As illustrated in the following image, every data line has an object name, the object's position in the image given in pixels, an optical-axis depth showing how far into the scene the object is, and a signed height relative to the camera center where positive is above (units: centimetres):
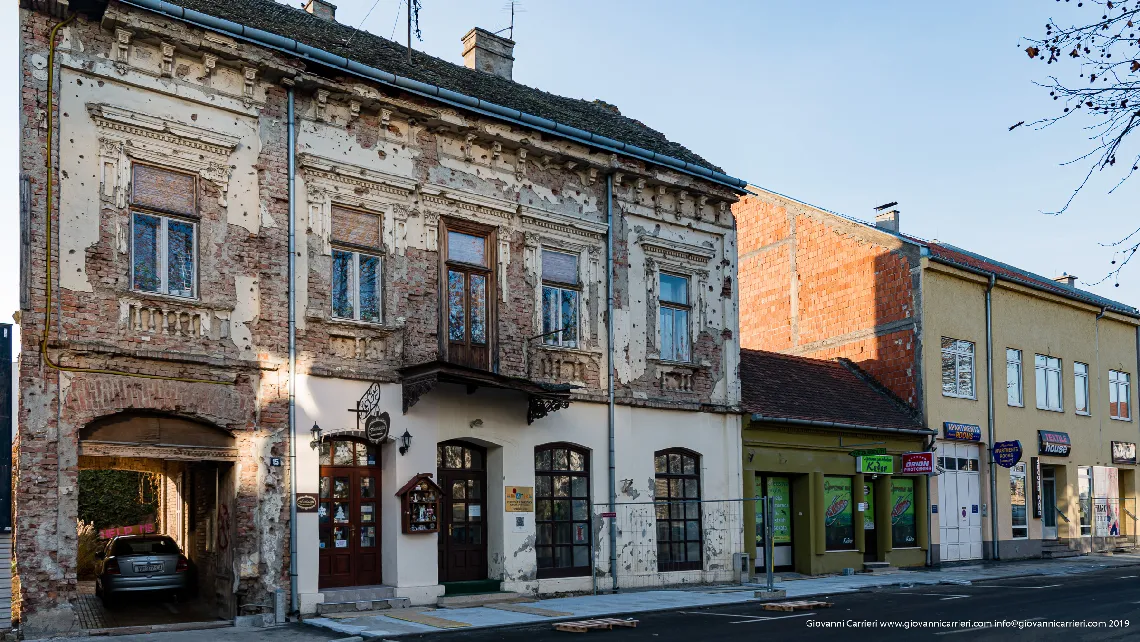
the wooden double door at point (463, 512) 1739 -167
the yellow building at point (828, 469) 2267 -135
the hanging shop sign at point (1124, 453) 3291 -154
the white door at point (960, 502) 2675 -249
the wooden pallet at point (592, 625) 1385 -286
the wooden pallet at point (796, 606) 1620 -308
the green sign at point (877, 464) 2373 -128
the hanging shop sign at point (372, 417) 1608 -4
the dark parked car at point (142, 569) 1599 -233
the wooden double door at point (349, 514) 1588 -153
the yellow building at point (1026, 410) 2714 -12
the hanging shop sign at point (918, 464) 2448 -133
